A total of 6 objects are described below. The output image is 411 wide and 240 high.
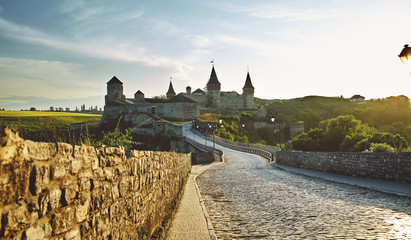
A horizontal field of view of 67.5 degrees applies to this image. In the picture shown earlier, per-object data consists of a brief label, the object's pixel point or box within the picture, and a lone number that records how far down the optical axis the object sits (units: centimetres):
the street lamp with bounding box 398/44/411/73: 799
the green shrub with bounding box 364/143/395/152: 1861
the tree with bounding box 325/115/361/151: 3650
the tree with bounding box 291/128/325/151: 3672
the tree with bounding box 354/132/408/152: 2677
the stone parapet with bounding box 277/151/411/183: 1165
